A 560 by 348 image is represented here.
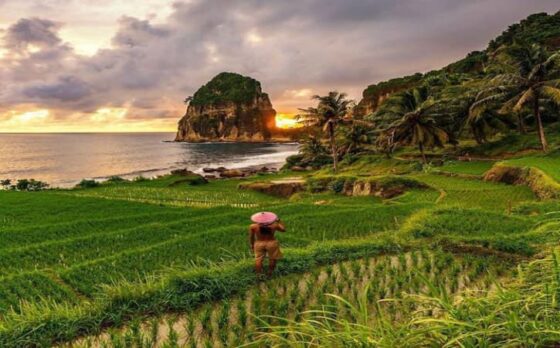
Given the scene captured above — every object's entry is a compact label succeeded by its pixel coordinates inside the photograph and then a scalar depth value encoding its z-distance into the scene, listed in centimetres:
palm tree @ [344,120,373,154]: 6381
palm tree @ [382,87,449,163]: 3947
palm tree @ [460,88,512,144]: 3897
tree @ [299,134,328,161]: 7112
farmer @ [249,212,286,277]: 884
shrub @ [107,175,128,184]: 5168
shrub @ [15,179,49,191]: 4950
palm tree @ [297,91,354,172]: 4397
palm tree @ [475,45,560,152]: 3152
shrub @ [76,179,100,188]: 4640
